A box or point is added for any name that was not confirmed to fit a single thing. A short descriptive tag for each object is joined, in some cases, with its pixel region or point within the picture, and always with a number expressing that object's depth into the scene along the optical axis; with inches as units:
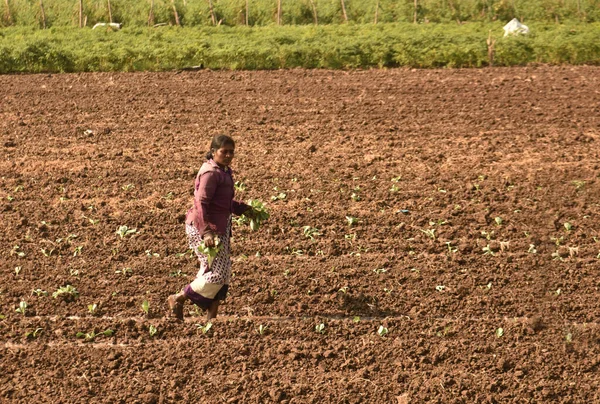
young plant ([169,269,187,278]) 711.1
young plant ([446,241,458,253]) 748.6
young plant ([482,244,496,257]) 742.5
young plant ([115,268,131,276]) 715.9
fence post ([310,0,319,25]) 1760.6
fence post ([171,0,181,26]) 1744.6
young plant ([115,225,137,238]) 785.6
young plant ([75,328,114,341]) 623.5
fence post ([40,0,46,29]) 1739.7
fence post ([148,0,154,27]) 1739.8
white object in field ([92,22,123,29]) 1685.3
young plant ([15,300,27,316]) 656.4
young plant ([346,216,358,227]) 800.3
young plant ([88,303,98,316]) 657.1
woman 610.2
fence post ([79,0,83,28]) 1742.1
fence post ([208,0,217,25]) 1746.1
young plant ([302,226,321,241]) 780.0
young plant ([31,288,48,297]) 682.8
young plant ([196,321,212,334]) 626.8
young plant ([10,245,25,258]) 748.0
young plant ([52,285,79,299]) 677.3
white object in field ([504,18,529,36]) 1555.1
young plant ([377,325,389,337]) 621.9
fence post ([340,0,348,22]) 1765.5
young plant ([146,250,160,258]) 743.7
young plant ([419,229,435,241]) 774.9
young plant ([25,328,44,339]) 625.3
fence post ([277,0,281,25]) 1753.2
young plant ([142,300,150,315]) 651.3
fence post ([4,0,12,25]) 1769.2
